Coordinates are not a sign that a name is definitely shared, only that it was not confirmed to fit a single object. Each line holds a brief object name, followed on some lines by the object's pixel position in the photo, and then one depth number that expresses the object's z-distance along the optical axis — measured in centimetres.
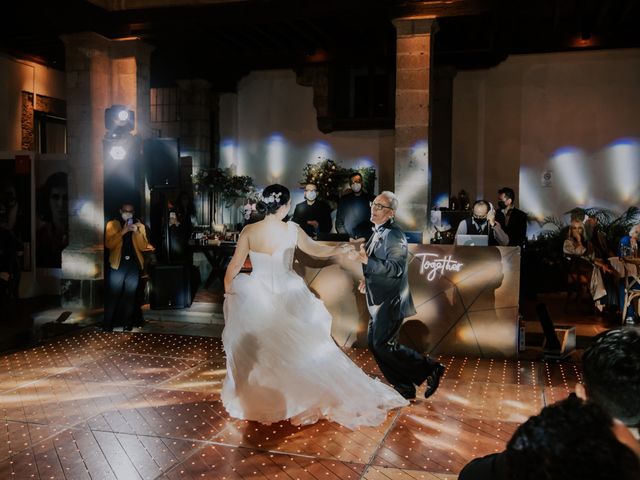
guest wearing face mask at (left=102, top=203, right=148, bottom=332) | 905
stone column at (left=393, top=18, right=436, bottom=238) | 975
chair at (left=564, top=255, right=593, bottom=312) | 1027
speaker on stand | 990
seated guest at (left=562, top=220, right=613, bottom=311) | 955
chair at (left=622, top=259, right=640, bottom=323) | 874
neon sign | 771
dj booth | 758
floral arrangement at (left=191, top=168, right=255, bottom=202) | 1488
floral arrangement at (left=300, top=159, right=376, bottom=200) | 1373
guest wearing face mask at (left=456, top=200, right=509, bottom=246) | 830
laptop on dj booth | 785
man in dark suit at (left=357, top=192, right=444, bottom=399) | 556
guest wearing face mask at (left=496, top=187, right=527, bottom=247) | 941
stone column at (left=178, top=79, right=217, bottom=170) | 1538
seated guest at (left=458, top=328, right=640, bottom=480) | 169
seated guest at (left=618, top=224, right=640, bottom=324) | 888
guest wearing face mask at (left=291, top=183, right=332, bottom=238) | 1054
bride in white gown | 508
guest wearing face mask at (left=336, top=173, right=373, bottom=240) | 1012
